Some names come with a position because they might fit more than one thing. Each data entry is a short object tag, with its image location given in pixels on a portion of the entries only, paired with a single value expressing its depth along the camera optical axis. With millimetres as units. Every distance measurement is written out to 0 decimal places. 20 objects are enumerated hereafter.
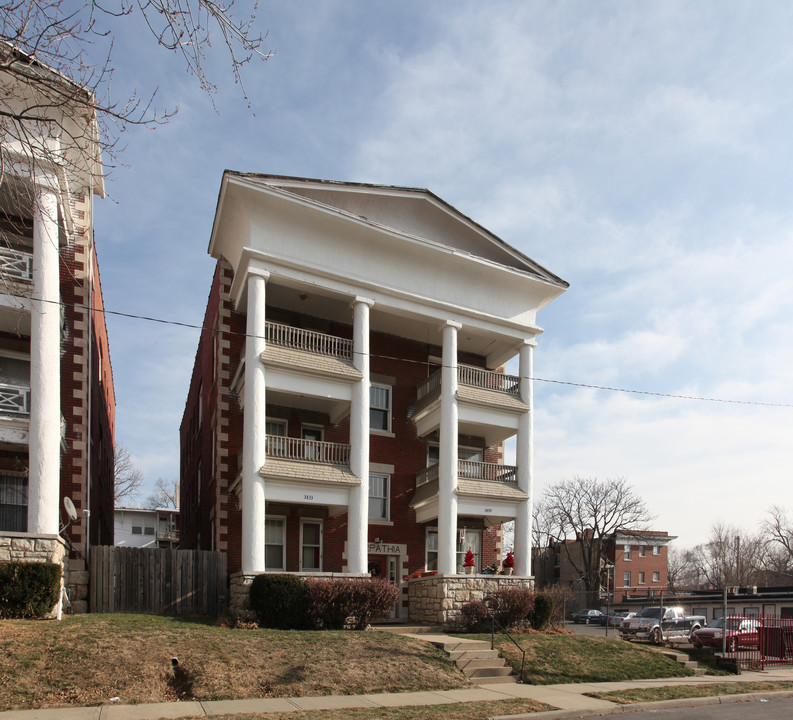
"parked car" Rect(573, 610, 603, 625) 58250
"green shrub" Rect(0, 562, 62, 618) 15891
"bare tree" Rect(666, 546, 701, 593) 123638
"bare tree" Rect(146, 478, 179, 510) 91562
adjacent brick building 17891
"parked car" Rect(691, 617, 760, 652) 23109
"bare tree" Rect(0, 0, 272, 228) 8045
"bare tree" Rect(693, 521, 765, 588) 93075
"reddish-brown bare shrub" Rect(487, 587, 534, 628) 23812
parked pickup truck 39866
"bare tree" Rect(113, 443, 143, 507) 68344
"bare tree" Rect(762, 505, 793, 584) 89381
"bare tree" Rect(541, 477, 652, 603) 69500
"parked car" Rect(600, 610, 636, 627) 47000
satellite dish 19359
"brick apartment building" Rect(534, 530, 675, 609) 78375
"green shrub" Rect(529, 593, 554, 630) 24406
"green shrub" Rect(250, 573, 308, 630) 19984
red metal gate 21375
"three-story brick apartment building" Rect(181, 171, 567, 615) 23094
